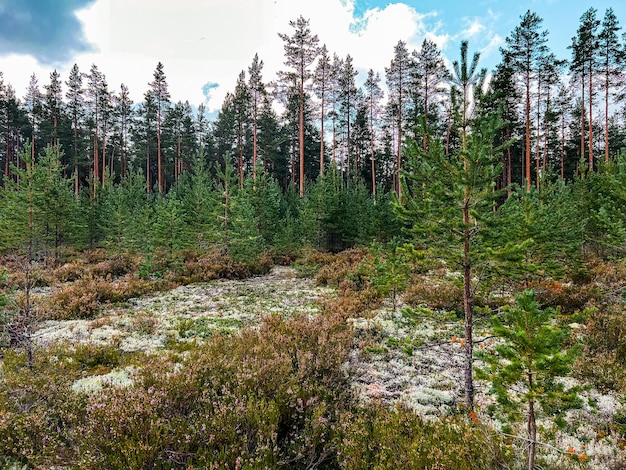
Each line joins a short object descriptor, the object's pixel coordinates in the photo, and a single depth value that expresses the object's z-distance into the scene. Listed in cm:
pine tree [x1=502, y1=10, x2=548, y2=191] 2252
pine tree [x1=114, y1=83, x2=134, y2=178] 4269
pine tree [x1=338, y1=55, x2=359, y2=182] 3394
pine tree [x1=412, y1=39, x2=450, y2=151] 2762
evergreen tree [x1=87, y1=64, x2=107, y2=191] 3850
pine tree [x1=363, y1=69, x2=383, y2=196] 3512
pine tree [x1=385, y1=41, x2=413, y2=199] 2933
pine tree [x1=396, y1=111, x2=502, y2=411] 437
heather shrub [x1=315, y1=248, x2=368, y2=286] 1339
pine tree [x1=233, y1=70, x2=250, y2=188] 3144
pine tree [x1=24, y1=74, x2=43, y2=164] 4391
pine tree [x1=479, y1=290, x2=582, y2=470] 254
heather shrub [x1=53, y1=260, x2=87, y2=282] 1471
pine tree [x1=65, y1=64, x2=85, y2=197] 3794
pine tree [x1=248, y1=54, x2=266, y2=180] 2956
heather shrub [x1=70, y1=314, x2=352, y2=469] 317
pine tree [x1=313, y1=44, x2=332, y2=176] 2700
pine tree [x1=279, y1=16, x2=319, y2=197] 2547
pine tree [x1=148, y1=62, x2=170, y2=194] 3953
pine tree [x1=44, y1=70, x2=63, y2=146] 3827
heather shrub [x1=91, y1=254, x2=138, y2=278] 1533
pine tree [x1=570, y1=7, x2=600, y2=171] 2473
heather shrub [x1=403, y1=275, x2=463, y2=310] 974
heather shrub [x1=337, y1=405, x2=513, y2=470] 308
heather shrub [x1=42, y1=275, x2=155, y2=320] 966
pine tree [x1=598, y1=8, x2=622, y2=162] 2414
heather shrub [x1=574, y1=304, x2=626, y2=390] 516
